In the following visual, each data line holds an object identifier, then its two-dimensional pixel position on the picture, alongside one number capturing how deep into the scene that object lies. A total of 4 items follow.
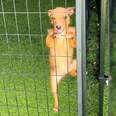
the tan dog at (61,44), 1.46
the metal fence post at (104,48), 1.37
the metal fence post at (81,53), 1.31
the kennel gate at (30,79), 1.39
